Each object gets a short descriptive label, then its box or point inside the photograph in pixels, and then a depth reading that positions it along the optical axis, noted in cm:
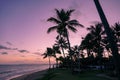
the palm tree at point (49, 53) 4084
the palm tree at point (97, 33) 2047
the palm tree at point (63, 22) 1606
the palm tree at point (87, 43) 2439
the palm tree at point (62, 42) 2794
